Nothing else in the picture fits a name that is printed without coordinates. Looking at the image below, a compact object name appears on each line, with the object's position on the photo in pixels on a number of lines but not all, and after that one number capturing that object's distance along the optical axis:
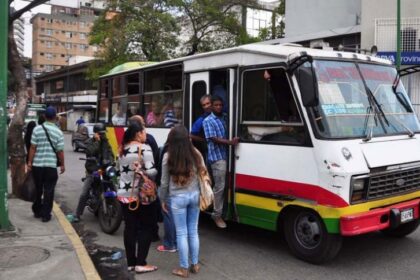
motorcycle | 7.45
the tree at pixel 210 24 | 31.36
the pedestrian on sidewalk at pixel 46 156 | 7.81
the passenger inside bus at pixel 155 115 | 8.64
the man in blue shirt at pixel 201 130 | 6.91
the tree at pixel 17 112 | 9.62
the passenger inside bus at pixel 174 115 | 8.09
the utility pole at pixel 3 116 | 6.90
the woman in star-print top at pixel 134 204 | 5.39
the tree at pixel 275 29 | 37.84
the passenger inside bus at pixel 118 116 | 10.10
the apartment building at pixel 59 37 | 123.38
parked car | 22.11
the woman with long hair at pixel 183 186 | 5.26
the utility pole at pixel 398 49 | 16.73
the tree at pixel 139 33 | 30.23
